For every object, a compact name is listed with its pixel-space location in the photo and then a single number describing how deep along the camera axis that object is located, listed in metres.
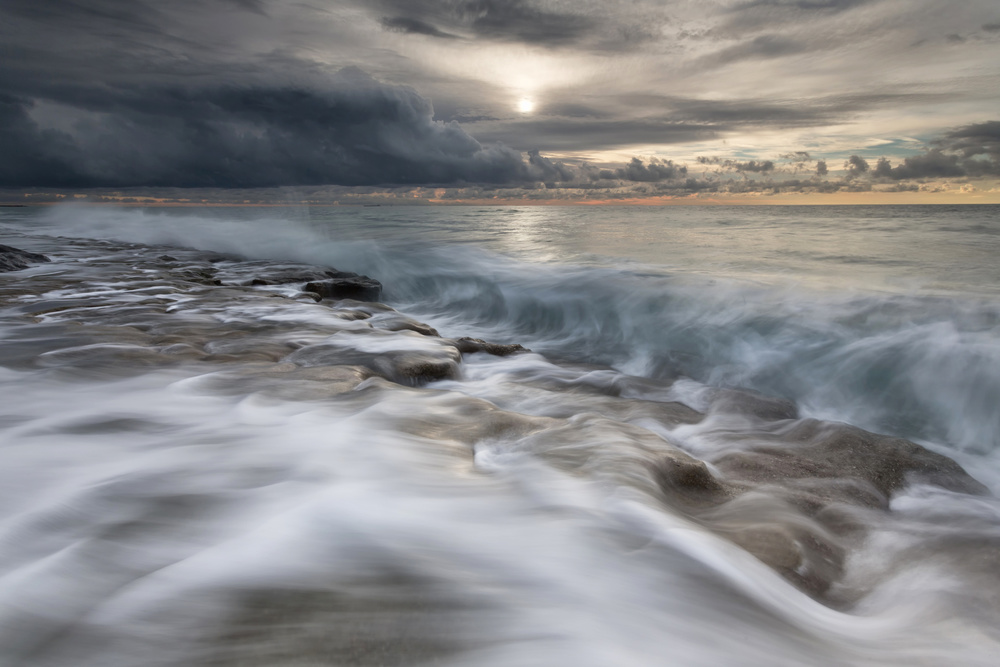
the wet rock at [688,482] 2.60
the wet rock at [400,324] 6.75
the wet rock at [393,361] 4.57
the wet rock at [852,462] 3.10
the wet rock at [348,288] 10.27
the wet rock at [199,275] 10.09
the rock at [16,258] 10.72
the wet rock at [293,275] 10.94
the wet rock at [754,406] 4.47
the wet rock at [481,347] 6.31
